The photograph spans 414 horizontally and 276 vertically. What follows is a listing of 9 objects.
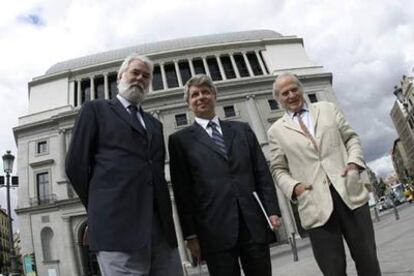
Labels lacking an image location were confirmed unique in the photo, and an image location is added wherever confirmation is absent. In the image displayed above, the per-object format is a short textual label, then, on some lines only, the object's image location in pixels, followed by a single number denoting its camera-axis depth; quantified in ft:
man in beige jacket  9.50
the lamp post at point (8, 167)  45.07
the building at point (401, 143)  370.94
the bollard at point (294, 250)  37.56
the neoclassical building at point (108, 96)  98.94
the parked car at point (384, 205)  147.86
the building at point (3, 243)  231.50
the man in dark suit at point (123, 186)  7.96
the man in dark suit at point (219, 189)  9.42
